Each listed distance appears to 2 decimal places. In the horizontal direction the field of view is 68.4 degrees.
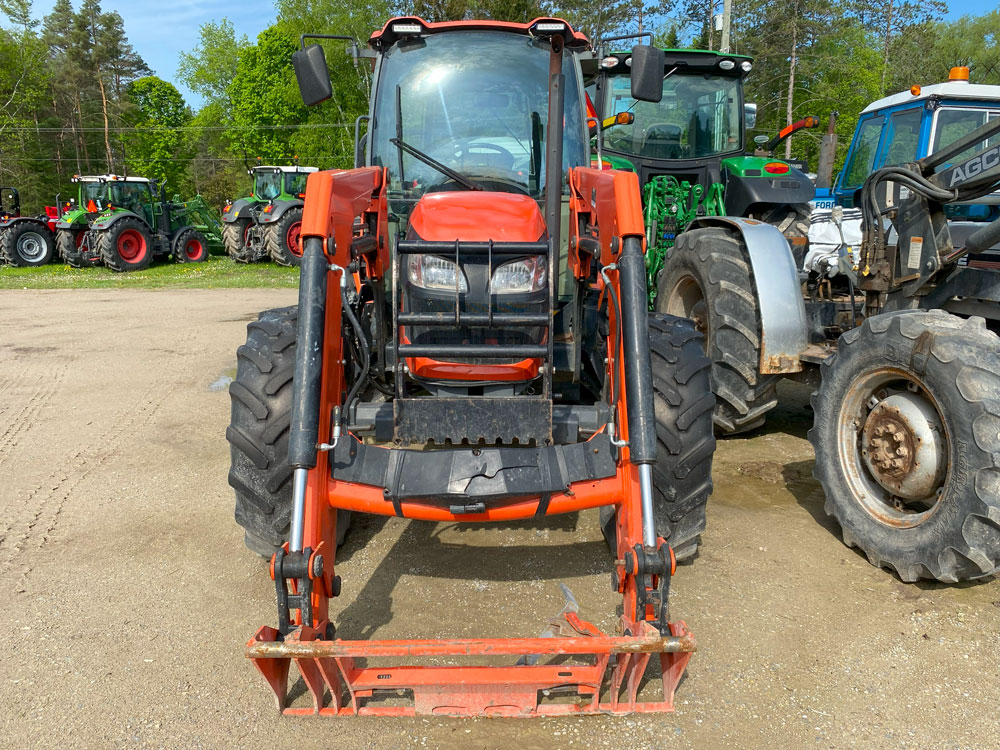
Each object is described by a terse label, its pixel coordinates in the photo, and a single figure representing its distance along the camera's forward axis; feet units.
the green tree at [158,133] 156.46
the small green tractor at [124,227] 59.06
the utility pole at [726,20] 53.57
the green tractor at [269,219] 58.49
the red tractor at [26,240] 63.62
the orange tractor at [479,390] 7.93
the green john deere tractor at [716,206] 14.56
